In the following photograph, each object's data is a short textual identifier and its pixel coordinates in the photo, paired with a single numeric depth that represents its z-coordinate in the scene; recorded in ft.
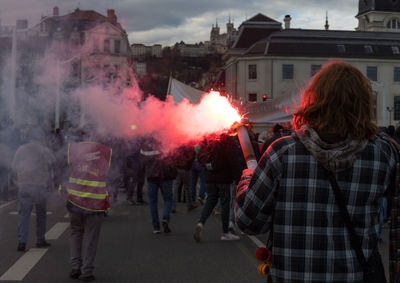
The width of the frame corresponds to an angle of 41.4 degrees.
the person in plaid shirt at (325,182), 8.29
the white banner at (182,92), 35.50
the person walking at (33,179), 27.30
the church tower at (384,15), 309.63
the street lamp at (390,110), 179.67
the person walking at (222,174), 30.01
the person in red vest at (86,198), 21.29
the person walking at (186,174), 42.59
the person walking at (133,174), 49.03
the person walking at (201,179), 49.14
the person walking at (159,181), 31.99
